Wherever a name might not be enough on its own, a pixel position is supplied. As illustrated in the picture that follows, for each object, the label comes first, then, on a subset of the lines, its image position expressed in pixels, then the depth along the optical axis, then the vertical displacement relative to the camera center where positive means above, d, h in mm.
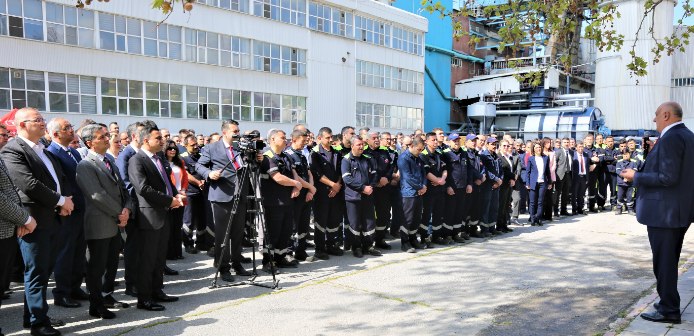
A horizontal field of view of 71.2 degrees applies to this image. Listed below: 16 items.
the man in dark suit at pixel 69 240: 5418 -1063
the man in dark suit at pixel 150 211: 5230 -680
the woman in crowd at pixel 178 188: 7402 -594
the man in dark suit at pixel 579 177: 13797 -931
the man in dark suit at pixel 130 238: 5832 -1083
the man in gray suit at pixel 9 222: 4031 -616
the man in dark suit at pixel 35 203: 4418 -505
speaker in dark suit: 4887 -607
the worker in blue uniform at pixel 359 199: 8180 -886
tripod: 6117 -778
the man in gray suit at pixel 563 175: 12945 -798
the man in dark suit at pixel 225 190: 6645 -577
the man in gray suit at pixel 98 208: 4930 -603
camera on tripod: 6035 +25
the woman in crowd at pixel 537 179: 11812 -826
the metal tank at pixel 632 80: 36469 +5064
